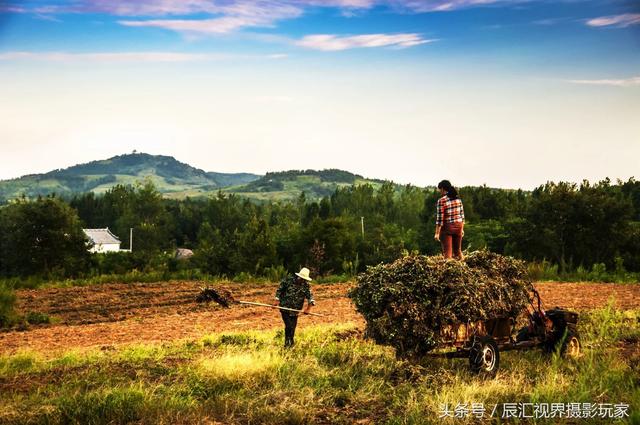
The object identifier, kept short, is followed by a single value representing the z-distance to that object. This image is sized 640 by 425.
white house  108.69
